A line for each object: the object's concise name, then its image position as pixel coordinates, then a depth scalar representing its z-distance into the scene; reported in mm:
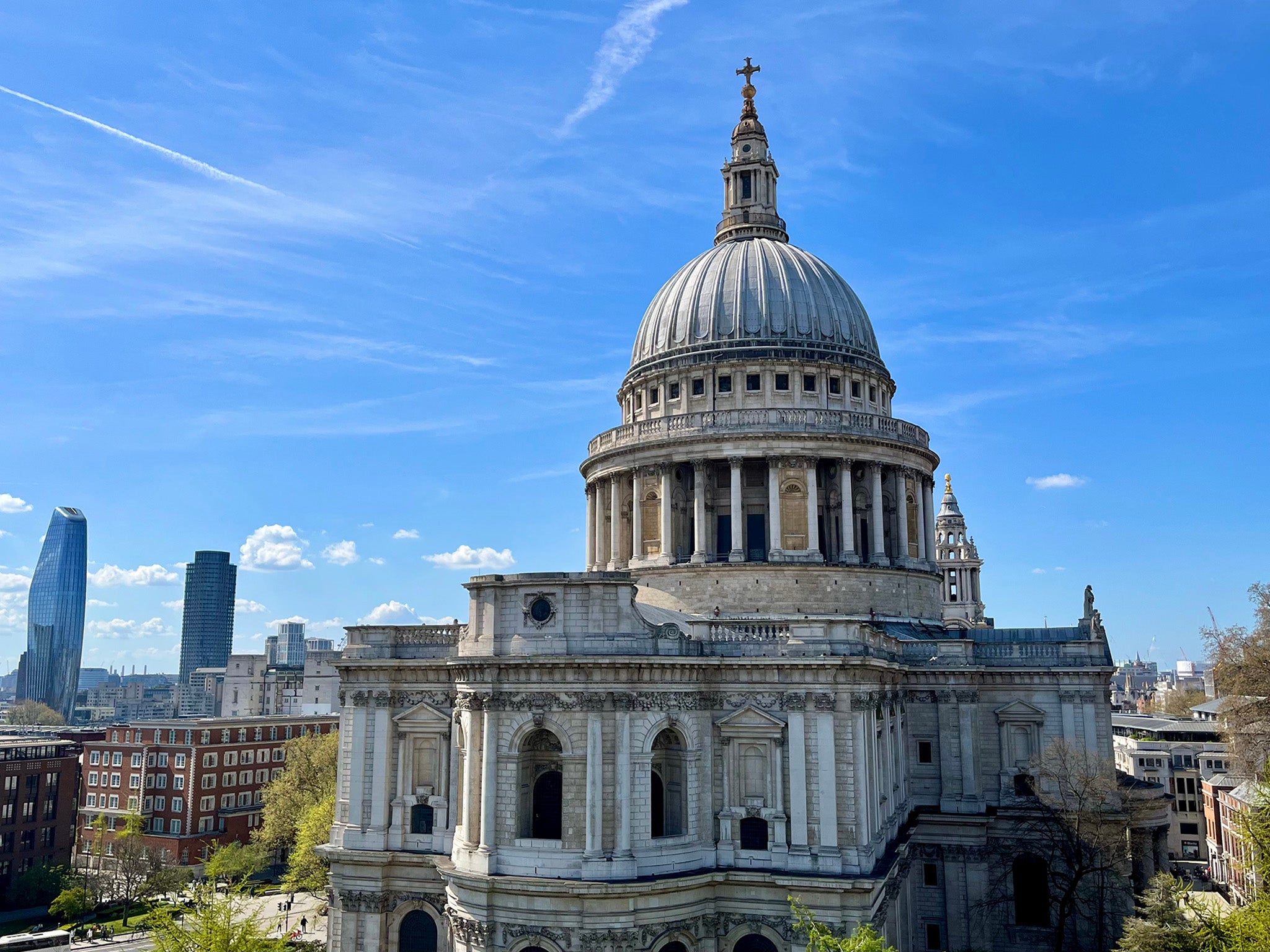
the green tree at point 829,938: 31781
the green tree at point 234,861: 76312
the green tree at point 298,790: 83812
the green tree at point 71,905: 75562
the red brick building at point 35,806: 84688
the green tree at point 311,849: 71438
